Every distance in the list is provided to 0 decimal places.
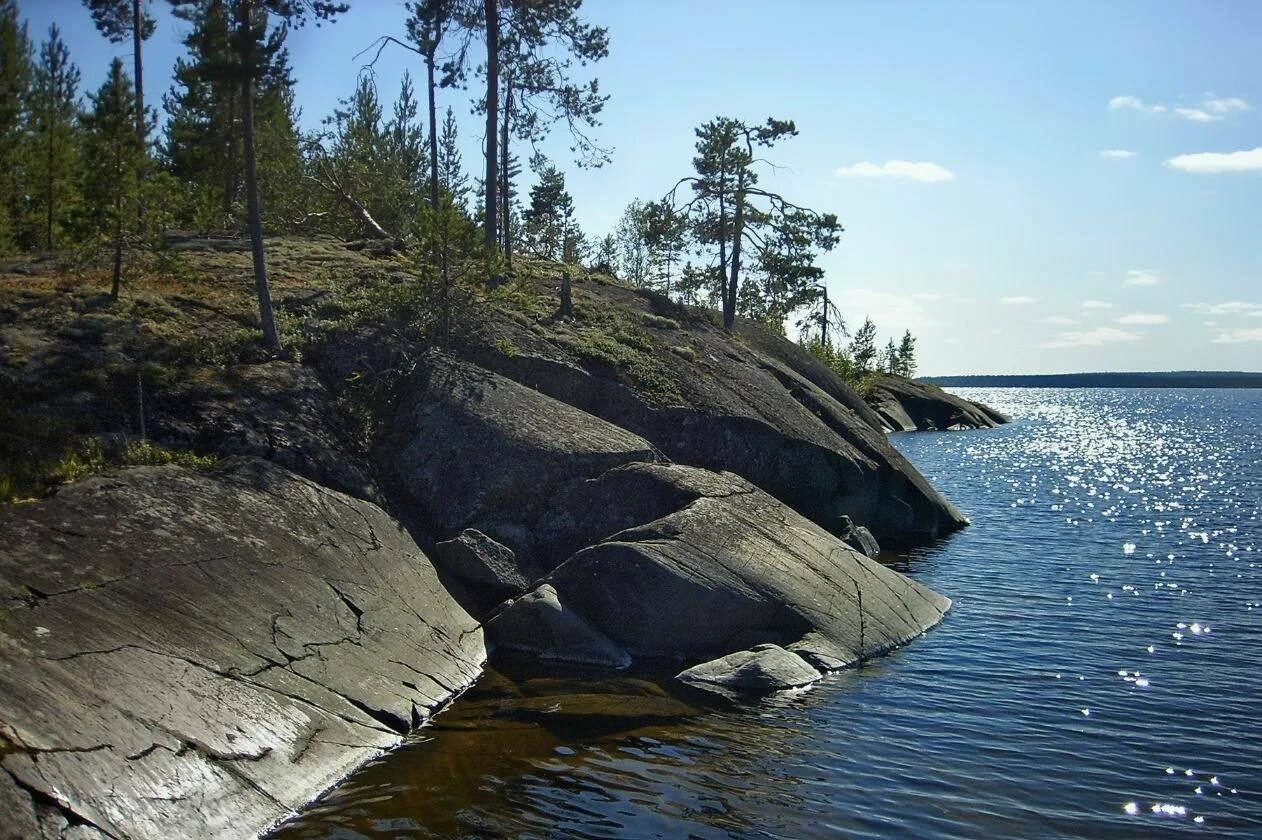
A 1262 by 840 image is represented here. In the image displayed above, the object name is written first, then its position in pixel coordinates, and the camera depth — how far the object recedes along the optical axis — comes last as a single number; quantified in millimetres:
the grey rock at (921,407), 97062
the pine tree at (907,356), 135000
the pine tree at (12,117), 44219
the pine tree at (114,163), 23812
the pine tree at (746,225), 43219
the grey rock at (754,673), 16391
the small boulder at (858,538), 28016
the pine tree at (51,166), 44281
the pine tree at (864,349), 107294
